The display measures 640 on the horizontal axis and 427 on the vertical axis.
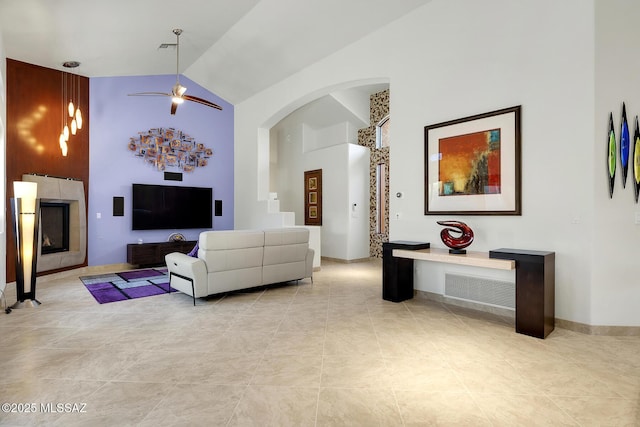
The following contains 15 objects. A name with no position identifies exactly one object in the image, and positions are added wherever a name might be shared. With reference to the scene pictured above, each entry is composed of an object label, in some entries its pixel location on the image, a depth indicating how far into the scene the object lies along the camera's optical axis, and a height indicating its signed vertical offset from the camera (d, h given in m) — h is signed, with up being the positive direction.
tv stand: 6.88 -0.78
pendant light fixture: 5.99 +2.31
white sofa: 4.26 -0.64
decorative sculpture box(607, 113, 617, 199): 3.20 +0.59
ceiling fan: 5.23 +1.85
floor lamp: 4.04 -0.28
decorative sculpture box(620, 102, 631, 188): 3.19 +0.68
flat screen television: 7.24 +0.16
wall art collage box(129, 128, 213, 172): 7.34 +1.48
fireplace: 5.78 -0.17
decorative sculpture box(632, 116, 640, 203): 3.18 +0.53
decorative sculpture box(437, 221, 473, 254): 3.81 -0.25
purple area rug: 4.78 -1.14
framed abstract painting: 3.74 +0.61
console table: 3.15 -0.64
